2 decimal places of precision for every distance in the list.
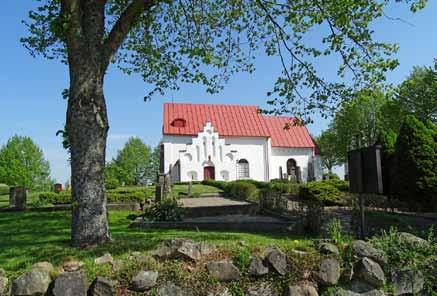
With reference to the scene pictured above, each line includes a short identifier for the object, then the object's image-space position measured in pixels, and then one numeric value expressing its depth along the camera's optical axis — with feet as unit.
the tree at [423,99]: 125.50
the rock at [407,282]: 16.65
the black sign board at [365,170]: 20.33
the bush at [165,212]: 35.47
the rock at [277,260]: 16.22
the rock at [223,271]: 15.98
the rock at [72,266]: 15.58
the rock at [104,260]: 16.15
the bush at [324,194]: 55.98
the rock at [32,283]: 14.42
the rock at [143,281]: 15.15
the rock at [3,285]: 14.69
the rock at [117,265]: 15.67
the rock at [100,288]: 14.65
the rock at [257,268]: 16.10
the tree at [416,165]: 44.57
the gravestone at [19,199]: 51.03
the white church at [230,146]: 147.13
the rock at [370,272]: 16.26
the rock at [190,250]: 16.37
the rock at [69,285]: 14.48
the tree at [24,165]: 177.06
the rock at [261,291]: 15.96
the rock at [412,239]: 17.81
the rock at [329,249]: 16.92
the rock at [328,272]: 16.30
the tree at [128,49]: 20.39
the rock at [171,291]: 15.39
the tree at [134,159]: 229.86
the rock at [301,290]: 15.98
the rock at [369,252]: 16.74
